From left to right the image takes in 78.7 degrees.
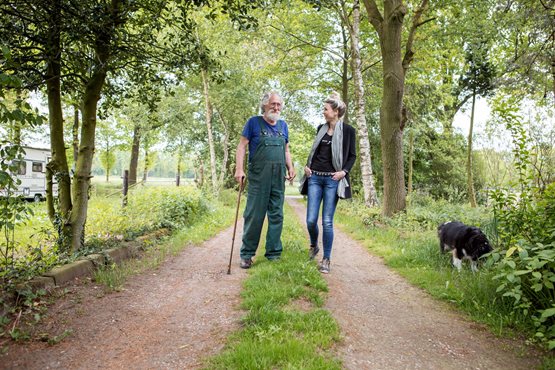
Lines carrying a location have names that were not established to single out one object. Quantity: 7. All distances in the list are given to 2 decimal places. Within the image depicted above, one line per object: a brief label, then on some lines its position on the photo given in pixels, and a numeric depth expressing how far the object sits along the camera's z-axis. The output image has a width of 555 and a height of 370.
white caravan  20.34
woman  4.61
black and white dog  4.20
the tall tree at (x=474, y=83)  17.19
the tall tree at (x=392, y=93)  8.25
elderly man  4.69
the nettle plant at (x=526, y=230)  2.59
